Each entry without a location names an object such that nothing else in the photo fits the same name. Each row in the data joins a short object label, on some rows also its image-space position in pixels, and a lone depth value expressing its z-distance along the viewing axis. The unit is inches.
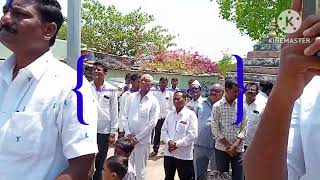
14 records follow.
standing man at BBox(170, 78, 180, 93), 253.8
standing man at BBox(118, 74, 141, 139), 194.1
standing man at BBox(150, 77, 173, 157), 218.2
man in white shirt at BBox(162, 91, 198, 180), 137.2
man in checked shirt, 128.8
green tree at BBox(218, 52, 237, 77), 442.2
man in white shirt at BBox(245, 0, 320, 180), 19.4
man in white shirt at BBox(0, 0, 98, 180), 40.8
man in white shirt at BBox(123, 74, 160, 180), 141.7
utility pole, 68.7
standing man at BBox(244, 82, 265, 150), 138.2
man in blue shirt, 139.1
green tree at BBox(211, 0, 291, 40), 324.1
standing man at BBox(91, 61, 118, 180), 137.2
